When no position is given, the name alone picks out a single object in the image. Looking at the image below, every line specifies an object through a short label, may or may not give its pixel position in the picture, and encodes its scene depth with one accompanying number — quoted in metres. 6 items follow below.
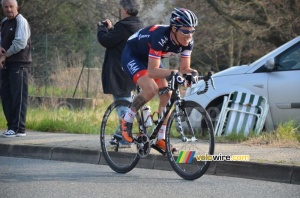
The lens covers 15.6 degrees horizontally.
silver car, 16.18
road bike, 11.53
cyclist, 11.73
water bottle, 12.51
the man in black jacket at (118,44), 14.05
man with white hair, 16.67
